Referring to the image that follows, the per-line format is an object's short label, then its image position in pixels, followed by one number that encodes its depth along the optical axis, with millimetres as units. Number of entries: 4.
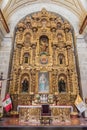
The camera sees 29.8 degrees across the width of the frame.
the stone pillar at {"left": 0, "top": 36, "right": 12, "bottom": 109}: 10023
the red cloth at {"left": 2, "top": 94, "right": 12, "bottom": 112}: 9034
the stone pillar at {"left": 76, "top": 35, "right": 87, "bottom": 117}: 10021
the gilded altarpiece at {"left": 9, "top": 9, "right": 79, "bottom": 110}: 9898
